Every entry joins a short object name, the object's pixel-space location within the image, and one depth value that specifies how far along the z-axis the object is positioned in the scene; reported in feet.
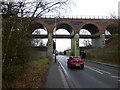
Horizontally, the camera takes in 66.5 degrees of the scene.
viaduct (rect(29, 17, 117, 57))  97.24
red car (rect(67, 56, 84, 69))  40.06
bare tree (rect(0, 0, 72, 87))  13.26
